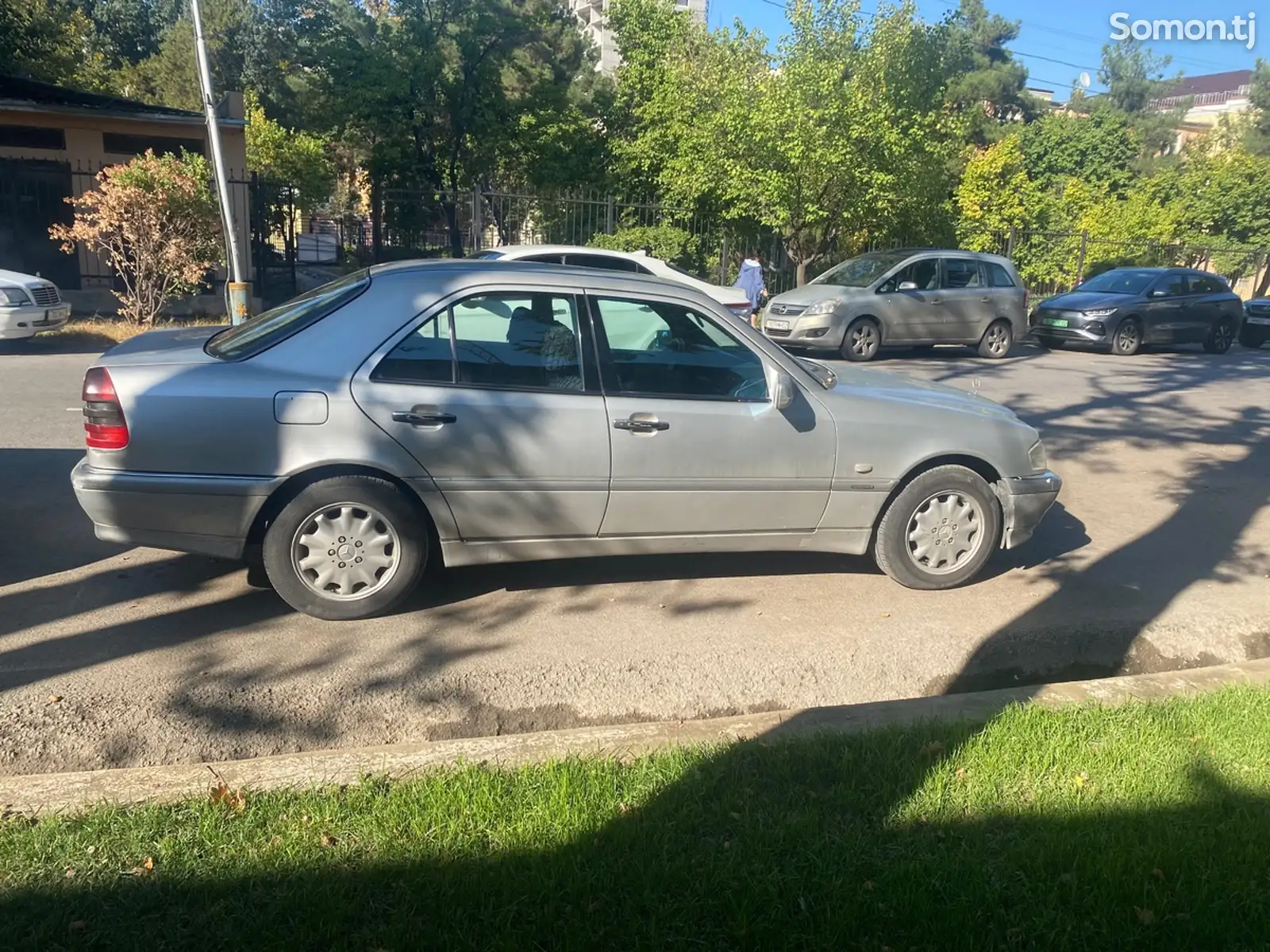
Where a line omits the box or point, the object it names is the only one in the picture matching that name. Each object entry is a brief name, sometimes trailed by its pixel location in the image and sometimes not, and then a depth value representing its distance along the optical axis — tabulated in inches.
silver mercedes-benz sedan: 184.9
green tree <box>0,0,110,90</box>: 999.6
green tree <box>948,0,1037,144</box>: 2066.9
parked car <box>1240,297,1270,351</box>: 872.9
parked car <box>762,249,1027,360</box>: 610.9
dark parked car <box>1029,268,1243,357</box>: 726.5
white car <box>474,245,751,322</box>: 430.3
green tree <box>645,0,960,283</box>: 743.7
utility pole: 509.7
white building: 2474.2
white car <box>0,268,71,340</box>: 503.5
